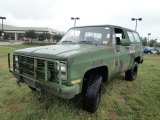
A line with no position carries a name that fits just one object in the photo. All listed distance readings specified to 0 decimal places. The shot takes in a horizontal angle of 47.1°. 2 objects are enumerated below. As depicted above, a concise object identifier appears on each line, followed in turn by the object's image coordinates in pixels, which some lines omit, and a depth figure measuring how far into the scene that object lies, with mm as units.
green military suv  3217
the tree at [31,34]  67188
